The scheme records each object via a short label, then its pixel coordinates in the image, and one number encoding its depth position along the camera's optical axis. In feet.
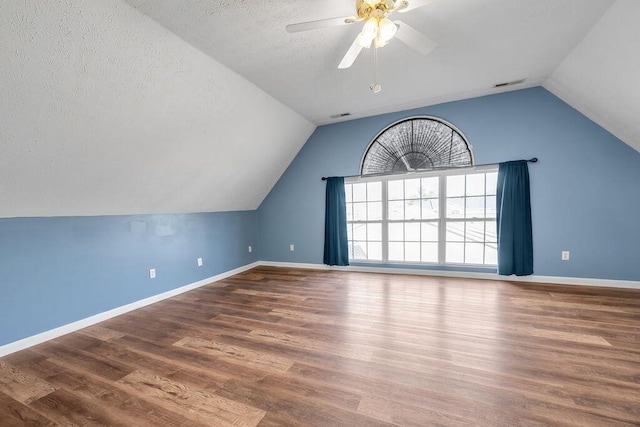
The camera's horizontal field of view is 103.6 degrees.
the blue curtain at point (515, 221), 10.94
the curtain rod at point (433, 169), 10.89
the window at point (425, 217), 12.05
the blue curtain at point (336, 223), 14.11
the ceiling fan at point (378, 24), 4.84
